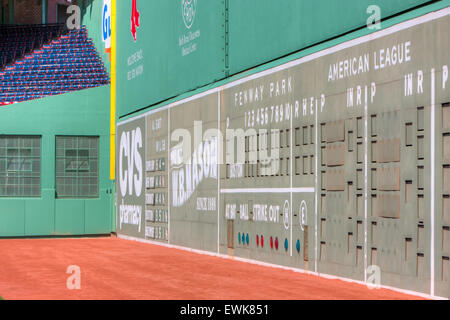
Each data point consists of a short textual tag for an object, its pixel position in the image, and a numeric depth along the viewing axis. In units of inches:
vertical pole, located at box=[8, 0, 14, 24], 1943.9
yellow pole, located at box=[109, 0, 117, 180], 1303.4
